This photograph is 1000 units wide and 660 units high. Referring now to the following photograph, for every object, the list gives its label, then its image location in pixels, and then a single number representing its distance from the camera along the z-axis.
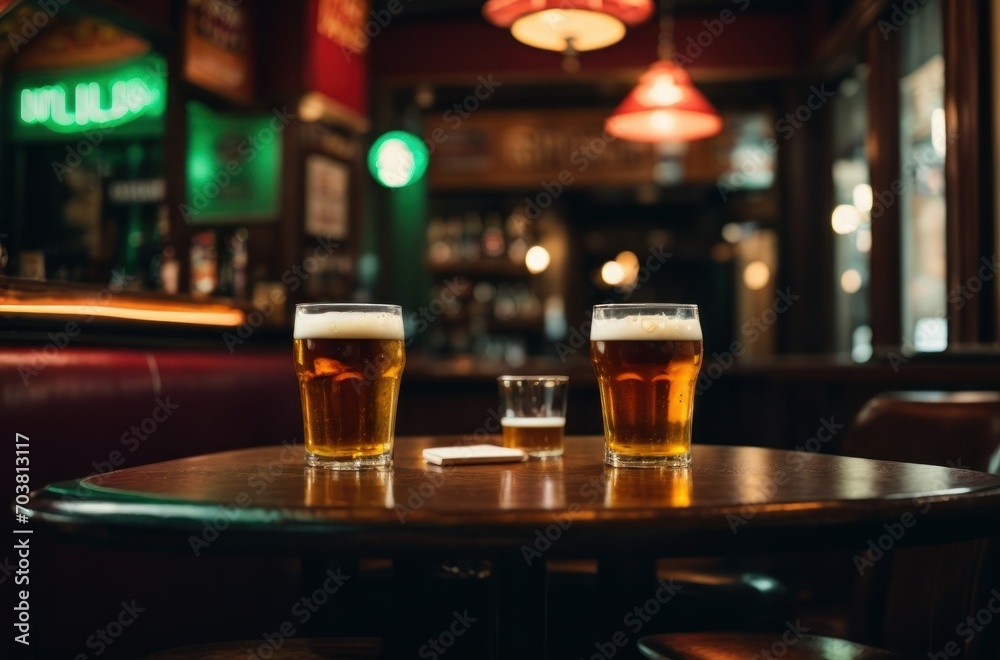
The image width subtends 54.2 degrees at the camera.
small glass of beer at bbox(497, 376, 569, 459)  1.53
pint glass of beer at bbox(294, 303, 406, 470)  1.30
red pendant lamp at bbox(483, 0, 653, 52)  3.04
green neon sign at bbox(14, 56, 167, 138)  5.38
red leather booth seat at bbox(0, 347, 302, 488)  1.70
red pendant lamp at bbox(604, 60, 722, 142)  4.32
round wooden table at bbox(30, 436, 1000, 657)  0.88
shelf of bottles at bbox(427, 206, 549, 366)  8.30
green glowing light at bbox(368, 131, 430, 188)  7.12
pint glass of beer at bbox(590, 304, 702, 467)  1.32
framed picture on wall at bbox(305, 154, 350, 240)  5.81
